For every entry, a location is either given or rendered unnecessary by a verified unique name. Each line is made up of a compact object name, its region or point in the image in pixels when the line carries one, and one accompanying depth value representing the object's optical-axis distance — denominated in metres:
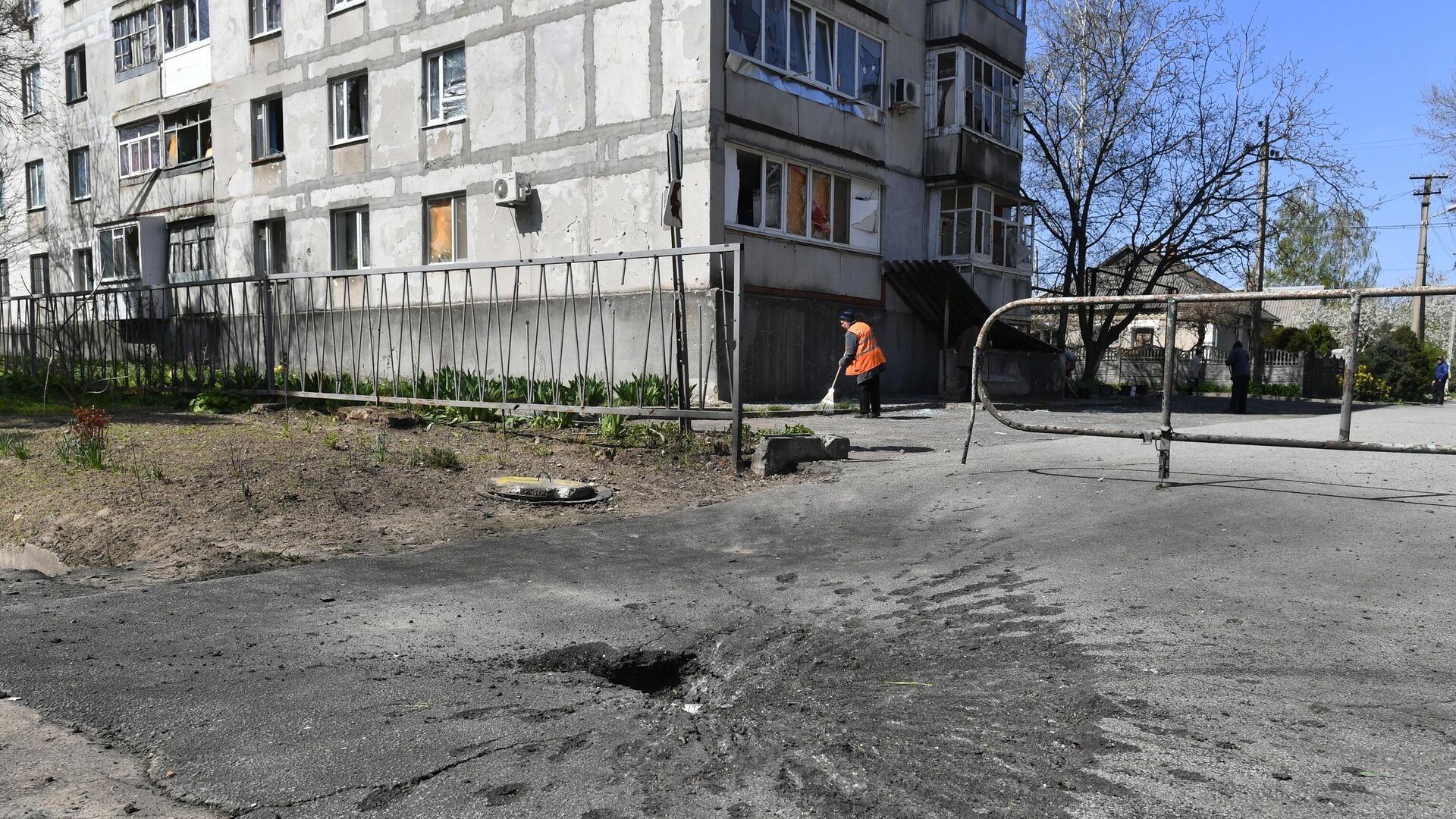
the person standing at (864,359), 13.57
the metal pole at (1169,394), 6.45
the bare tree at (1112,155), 24.47
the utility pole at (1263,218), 24.31
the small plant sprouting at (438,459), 7.86
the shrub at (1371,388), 31.39
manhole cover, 7.12
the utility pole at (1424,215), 41.38
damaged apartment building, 16.53
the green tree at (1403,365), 32.38
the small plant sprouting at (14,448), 8.13
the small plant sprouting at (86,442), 7.63
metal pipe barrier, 5.64
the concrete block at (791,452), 8.18
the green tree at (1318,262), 54.12
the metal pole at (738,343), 7.85
